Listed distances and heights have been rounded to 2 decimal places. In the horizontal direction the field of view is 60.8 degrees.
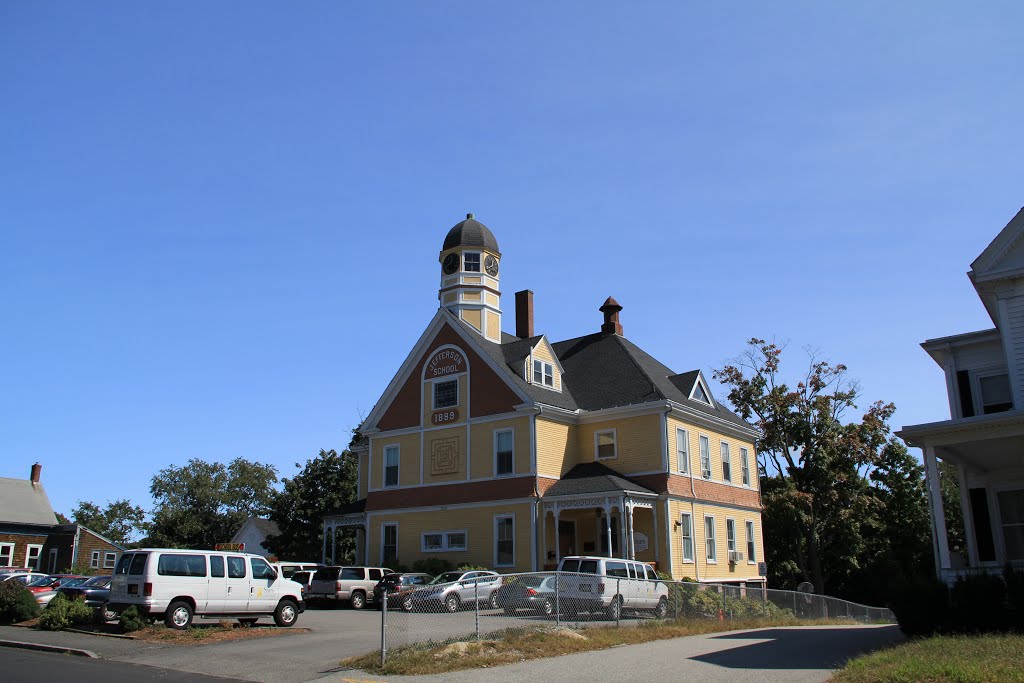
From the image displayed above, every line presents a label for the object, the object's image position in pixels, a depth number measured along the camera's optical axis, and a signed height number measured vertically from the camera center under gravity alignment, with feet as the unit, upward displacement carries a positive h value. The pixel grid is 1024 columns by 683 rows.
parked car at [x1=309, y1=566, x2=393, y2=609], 97.35 -3.09
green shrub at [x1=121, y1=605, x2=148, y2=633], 63.98 -4.32
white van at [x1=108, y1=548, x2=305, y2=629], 65.41 -2.10
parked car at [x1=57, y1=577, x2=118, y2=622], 78.83 -2.85
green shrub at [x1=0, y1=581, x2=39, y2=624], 75.77 -3.60
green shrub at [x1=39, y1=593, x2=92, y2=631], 70.64 -4.34
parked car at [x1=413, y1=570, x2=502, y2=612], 76.87 -3.32
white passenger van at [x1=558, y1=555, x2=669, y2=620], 65.98 -2.78
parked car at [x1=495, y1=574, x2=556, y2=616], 60.39 -2.75
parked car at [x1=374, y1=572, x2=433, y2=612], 87.35 -2.83
